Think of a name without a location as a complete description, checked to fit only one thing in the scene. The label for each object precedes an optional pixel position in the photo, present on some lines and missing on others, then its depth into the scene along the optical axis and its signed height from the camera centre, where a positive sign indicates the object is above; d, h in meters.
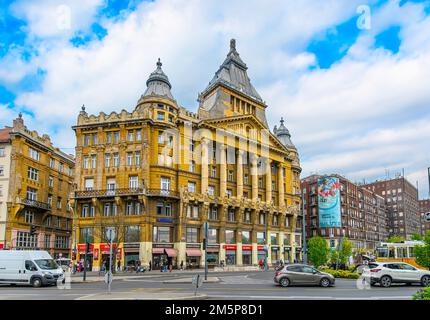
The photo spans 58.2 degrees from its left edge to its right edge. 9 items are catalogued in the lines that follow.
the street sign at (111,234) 24.89 -0.70
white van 25.69 -3.08
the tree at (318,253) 45.97 -3.70
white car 22.49 -3.08
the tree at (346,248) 78.65 -5.25
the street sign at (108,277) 17.77 -2.50
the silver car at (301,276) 23.33 -3.27
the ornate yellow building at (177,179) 57.03 +6.98
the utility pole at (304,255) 36.34 -3.09
